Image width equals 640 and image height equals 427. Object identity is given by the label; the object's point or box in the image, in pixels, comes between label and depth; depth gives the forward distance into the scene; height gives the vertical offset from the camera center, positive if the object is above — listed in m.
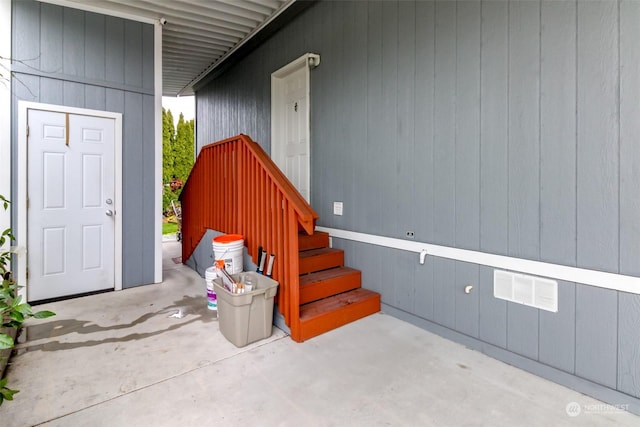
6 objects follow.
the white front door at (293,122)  4.27 +1.23
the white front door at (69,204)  3.57 +0.04
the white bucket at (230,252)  3.22 -0.43
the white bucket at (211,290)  3.32 -0.84
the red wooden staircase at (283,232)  2.74 -0.23
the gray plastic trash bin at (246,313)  2.55 -0.84
